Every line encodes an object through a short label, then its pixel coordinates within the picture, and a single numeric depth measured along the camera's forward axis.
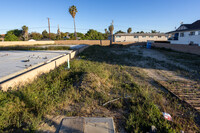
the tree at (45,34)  55.71
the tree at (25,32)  43.05
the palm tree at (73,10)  40.88
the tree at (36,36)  52.47
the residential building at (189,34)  21.27
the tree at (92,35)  45.38
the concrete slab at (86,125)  2.52
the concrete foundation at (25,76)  3.85
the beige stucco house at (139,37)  42.34
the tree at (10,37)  32.25
